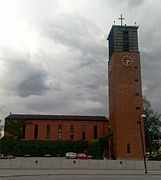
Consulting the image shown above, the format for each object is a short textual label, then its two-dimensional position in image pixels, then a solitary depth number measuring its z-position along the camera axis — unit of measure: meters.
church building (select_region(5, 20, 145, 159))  59.97
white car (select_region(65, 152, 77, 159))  59.84
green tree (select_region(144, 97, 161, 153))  72.12
